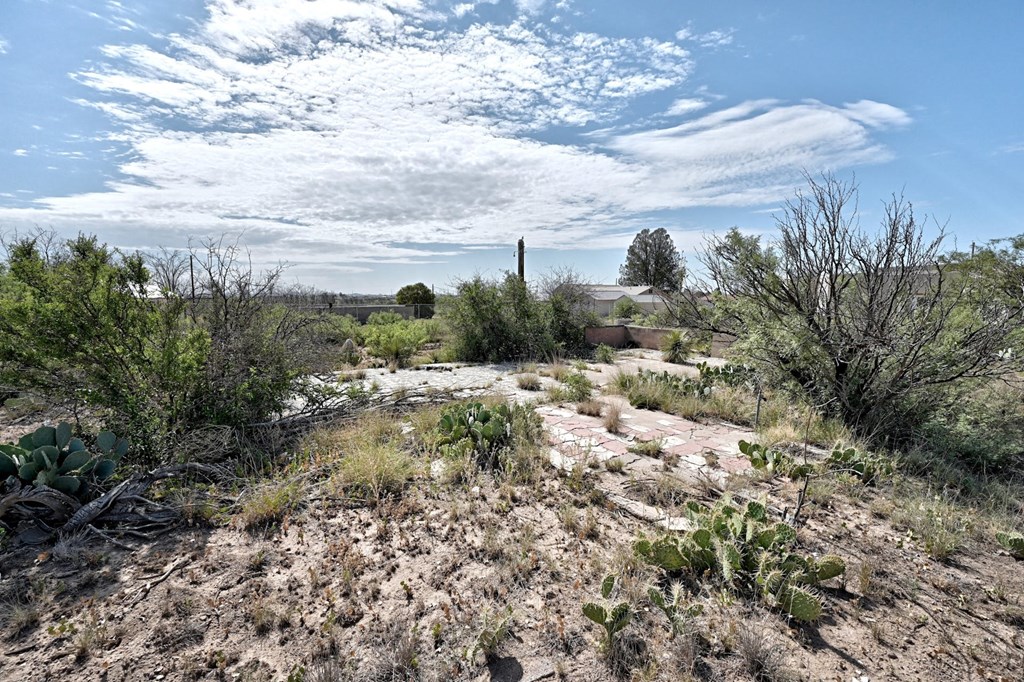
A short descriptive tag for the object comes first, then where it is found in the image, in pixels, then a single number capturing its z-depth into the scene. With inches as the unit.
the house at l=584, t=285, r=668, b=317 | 1378.2
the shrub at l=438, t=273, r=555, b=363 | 489.4
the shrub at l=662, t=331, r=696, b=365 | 469.1
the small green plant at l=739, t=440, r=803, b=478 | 160.2
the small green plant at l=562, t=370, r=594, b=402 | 272.4
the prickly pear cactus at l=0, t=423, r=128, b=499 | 122.4
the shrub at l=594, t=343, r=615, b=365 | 471.5
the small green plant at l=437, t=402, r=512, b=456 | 174.7
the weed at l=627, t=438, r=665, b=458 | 182.5
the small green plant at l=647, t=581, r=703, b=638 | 87.2
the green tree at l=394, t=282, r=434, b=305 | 970.1
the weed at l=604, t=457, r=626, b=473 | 166.1
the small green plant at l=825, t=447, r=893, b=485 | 157.6
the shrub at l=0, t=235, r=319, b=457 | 145.6
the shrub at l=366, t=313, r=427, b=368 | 454.6
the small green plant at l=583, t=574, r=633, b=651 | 84.0
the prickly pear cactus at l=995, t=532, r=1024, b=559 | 118.6
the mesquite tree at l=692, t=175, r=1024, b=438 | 193.2
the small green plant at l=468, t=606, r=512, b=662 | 83.8
